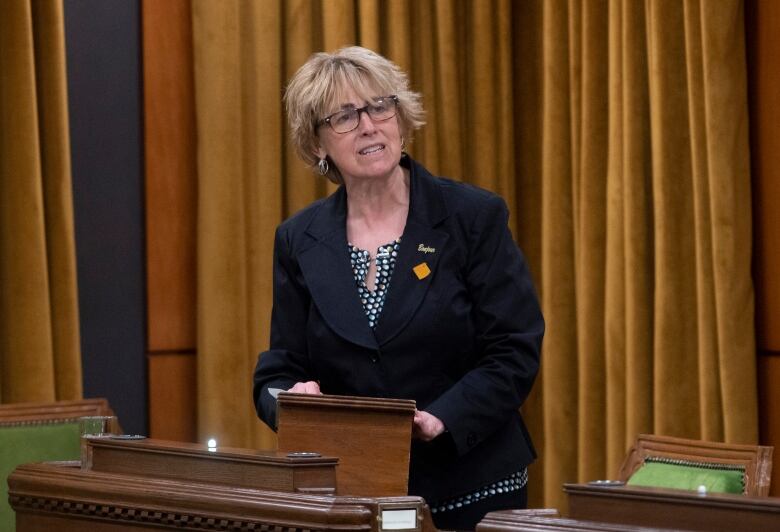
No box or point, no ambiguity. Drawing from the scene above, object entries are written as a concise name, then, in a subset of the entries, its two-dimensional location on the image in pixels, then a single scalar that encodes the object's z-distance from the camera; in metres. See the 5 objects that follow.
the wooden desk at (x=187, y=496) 7.59
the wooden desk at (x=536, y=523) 7.38
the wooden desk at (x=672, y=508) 7.33
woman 8.24
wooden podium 7.86
